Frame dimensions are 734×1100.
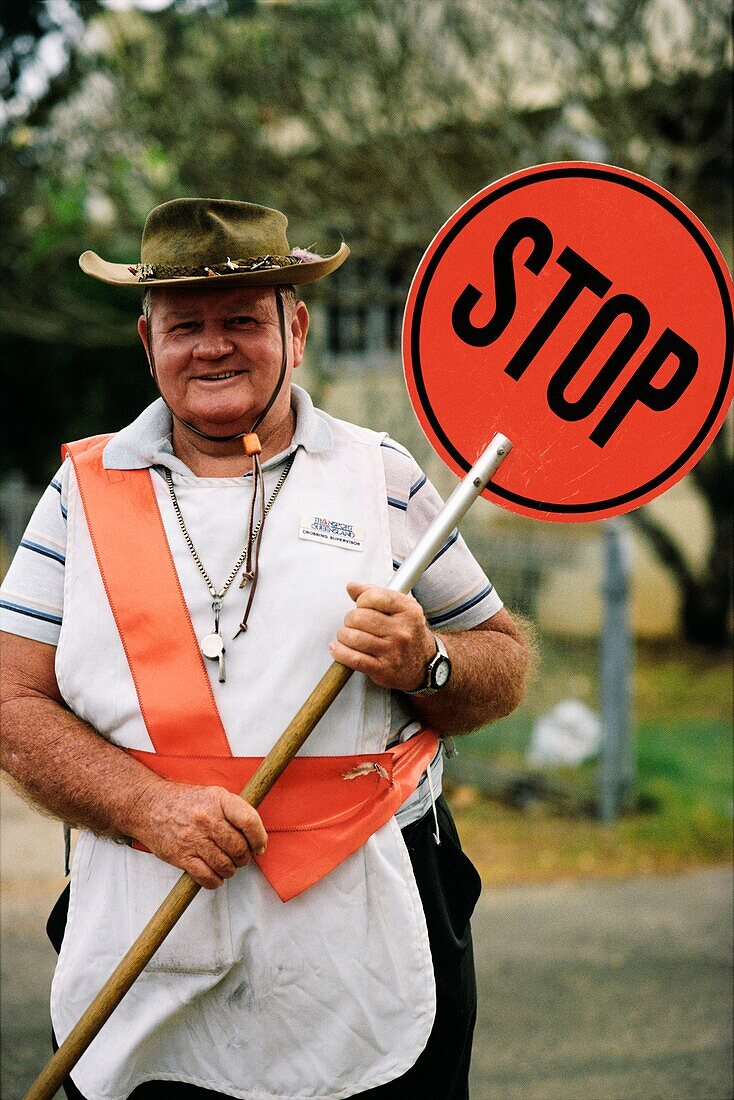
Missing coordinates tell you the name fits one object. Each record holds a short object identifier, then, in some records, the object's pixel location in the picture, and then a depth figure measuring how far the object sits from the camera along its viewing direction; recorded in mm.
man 2203
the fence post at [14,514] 9883
